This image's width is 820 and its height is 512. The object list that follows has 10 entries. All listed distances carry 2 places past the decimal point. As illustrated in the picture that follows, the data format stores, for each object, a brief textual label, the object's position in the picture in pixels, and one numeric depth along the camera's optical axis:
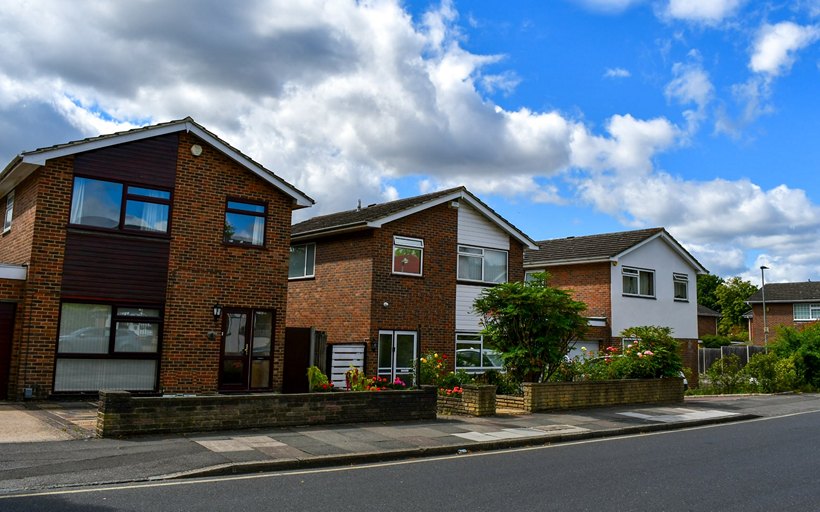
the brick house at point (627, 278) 27.80
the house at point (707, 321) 53.50
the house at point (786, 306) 54.00
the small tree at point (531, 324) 17.30
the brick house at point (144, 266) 15.02
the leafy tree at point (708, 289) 89.12
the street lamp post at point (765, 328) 53.76
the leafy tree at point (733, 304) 75.81
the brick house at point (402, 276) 20.28
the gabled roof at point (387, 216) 20.45
